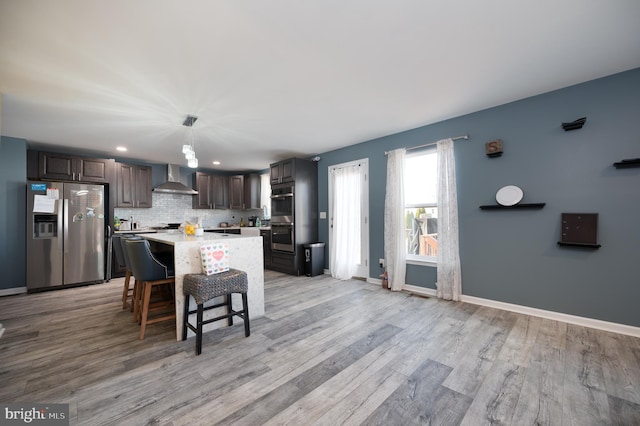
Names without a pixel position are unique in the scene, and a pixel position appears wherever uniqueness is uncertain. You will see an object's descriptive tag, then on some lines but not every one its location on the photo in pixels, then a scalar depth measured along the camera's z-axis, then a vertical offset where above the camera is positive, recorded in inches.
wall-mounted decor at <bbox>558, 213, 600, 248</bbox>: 99.5 -7.3
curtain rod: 131.3 +40.2
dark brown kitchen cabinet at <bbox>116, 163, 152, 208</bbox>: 202.5 +27.9
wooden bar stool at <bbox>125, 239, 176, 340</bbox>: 91.7 -18.8
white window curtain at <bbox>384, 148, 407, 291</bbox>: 152.7 -4.2
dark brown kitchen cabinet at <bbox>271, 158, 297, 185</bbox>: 198.3 +37.4
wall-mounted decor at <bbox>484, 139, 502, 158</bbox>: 120.4 +31.6
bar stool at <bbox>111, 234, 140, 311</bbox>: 123.6 -18.7
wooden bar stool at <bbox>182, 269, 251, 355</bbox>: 84.6 -25.3
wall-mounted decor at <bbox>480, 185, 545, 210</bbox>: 114.9 +6.8
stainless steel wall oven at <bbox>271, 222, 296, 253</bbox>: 197.8 -16.4
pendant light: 129.6 +36.0
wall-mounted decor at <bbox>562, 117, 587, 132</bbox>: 100.7 +35.6
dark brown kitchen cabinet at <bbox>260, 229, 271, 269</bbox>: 221.5 -26.9
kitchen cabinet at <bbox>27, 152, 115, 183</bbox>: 168.4 +37.7
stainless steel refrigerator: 157.1 -8.4
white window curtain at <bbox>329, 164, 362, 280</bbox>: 181.5 -5.2
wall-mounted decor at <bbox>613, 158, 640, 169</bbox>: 92.0 +17.7
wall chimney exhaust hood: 220.4 +30.1
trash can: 190.5 -32.8
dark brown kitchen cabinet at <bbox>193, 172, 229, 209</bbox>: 250.8 +27.7
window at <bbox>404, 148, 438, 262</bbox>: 147.6 +5.5
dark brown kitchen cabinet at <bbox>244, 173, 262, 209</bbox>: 267.7 +28.2
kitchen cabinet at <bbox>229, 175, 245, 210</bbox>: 271.3 +26.9
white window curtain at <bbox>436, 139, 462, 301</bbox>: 133.0 -7.4
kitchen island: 94.0 -18.5
